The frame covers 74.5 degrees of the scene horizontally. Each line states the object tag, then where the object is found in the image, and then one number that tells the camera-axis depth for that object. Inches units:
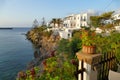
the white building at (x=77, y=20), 878.8
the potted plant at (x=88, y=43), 58.0
